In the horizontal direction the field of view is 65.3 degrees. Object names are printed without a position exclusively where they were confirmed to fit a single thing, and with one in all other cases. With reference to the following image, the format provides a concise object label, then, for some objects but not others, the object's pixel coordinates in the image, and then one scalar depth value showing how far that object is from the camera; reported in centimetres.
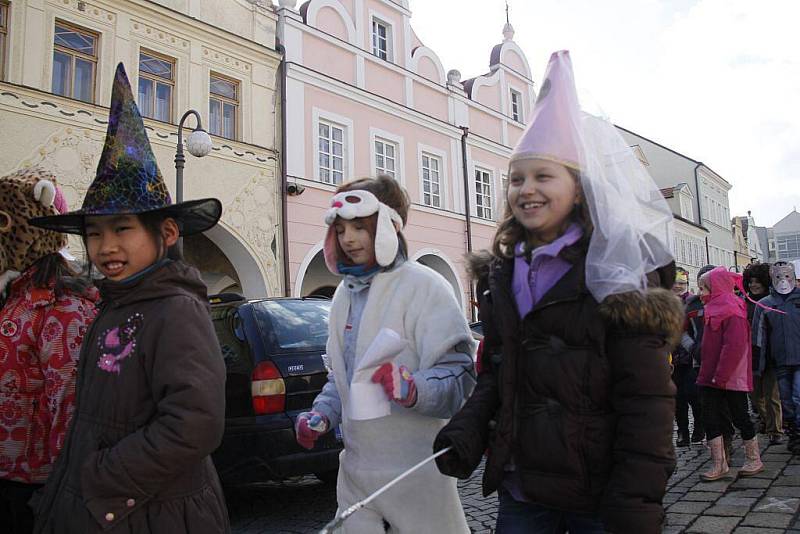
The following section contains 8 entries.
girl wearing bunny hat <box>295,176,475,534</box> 213
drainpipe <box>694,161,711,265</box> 4203
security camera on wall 1391
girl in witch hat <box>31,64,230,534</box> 165
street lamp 970
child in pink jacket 495
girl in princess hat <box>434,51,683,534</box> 169
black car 389
